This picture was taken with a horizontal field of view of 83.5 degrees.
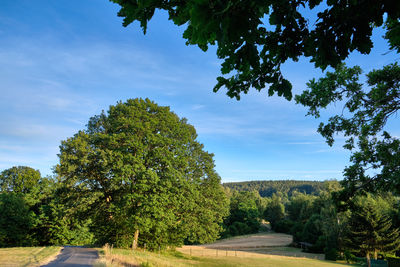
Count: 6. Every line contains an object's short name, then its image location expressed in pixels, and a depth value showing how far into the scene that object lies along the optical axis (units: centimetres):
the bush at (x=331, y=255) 3878
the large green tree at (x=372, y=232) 3519
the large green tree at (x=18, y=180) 4038
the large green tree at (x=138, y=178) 1841
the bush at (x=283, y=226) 7143
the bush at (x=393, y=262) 3163
